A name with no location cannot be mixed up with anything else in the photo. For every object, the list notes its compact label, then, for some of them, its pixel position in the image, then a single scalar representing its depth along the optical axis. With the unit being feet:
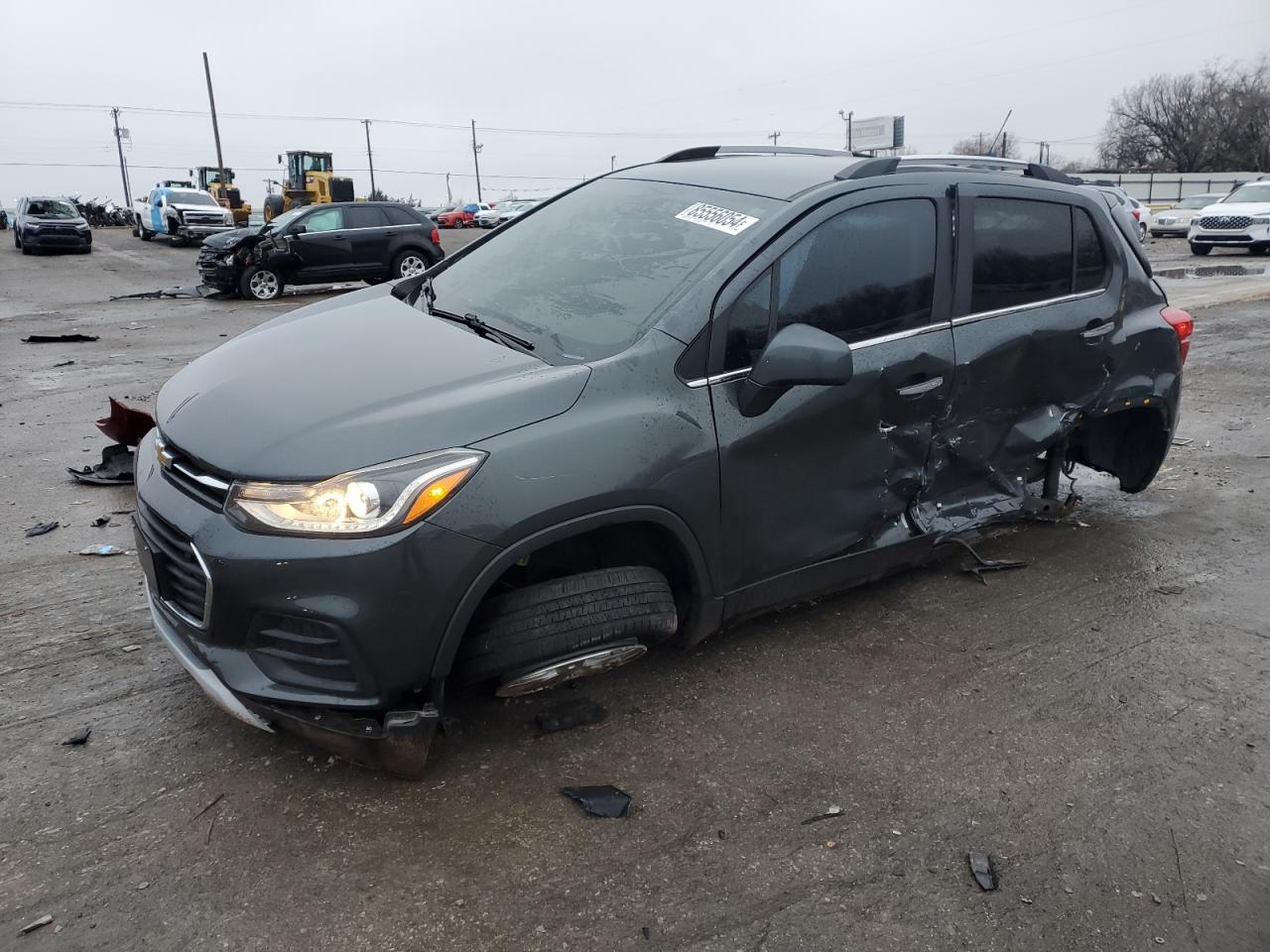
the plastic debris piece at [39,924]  7.56
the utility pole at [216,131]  166.17
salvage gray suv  8.43
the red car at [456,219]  179.63
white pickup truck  101.76
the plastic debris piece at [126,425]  18.56
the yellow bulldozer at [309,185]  114.38
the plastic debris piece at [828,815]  9.09
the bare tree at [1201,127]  222.07
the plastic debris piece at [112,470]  18.44
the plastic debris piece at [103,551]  14.96
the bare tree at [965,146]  228.82
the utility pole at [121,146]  265.34
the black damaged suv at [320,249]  55.06
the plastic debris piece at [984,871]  8.33
